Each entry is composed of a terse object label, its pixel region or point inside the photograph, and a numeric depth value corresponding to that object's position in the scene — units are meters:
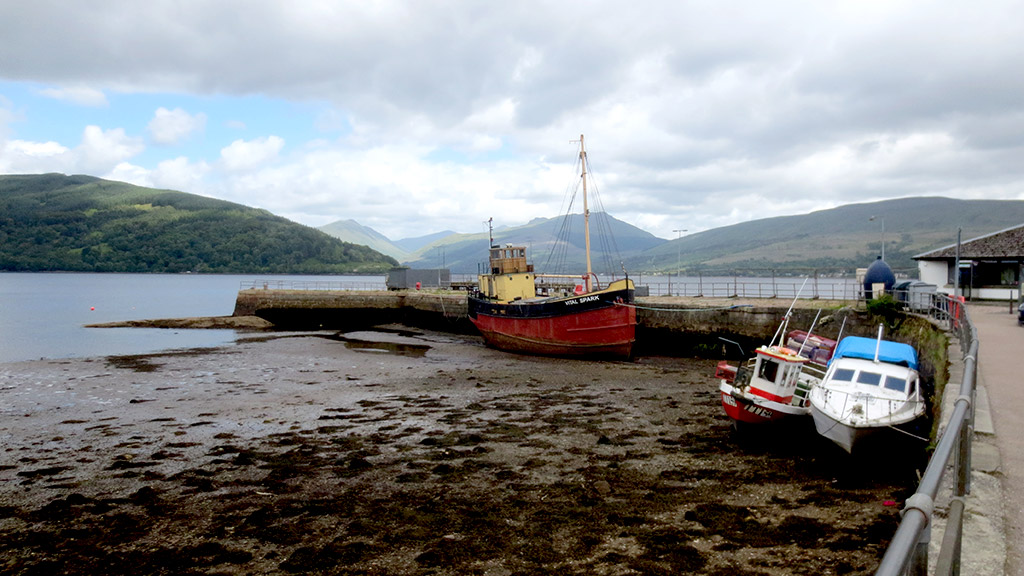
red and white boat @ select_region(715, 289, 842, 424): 13.91
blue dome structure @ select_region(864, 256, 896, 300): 32.16
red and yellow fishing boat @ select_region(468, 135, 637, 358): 30.08
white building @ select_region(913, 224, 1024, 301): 33.16
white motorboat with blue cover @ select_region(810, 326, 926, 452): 11.91
